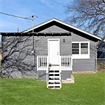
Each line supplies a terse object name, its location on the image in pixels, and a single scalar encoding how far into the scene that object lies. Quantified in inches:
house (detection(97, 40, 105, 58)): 850.9
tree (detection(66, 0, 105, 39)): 646.9
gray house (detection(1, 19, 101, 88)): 312.6
